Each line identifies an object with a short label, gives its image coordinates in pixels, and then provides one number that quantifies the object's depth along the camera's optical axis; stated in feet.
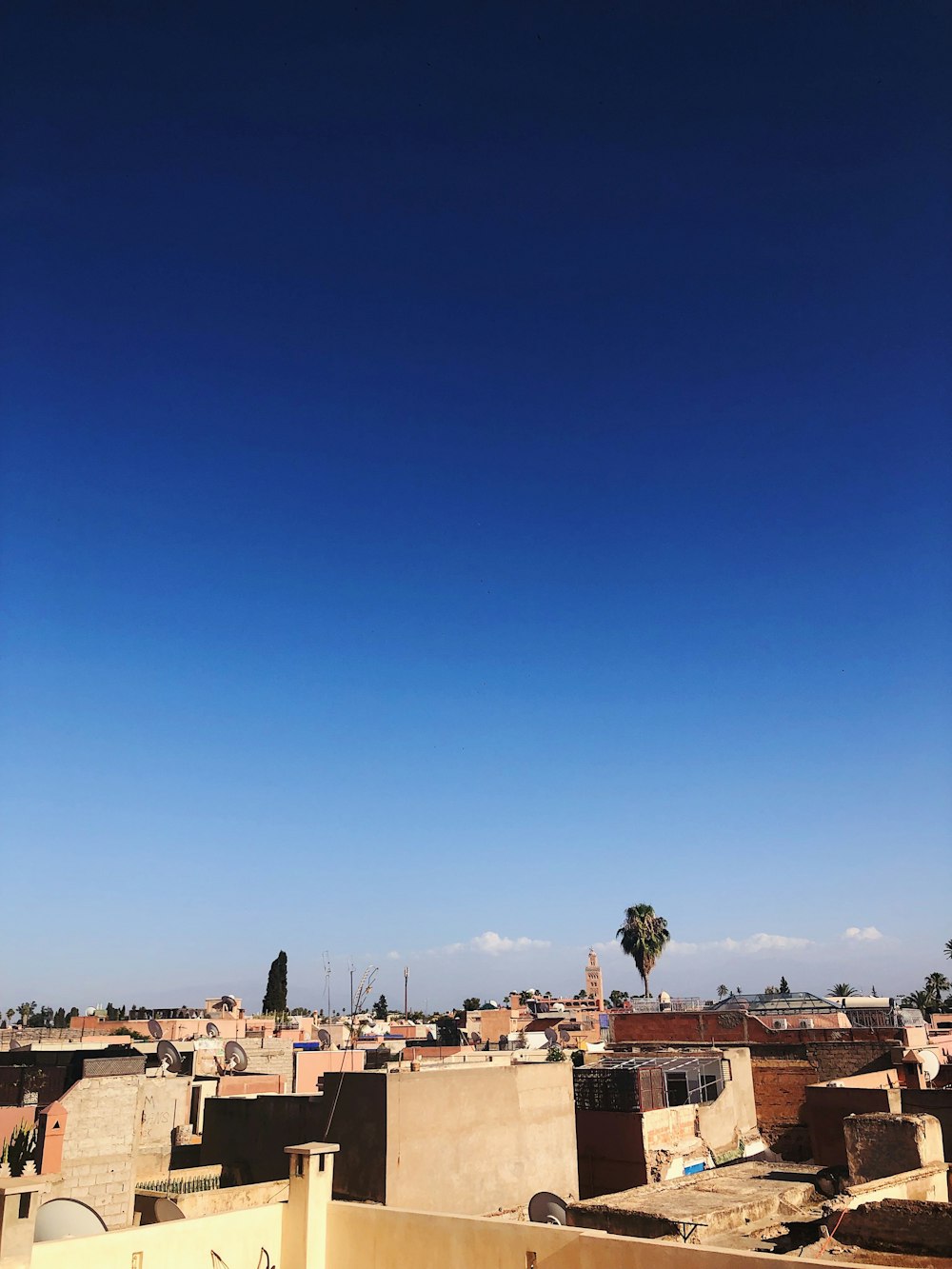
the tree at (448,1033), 186.29
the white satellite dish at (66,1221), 45.03
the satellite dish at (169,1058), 106.93
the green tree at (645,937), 240.53
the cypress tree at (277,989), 262.26
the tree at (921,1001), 291.79
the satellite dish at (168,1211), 56.34
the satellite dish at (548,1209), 53.36
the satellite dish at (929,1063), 109.50
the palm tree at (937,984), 311.06
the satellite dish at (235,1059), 114.42
